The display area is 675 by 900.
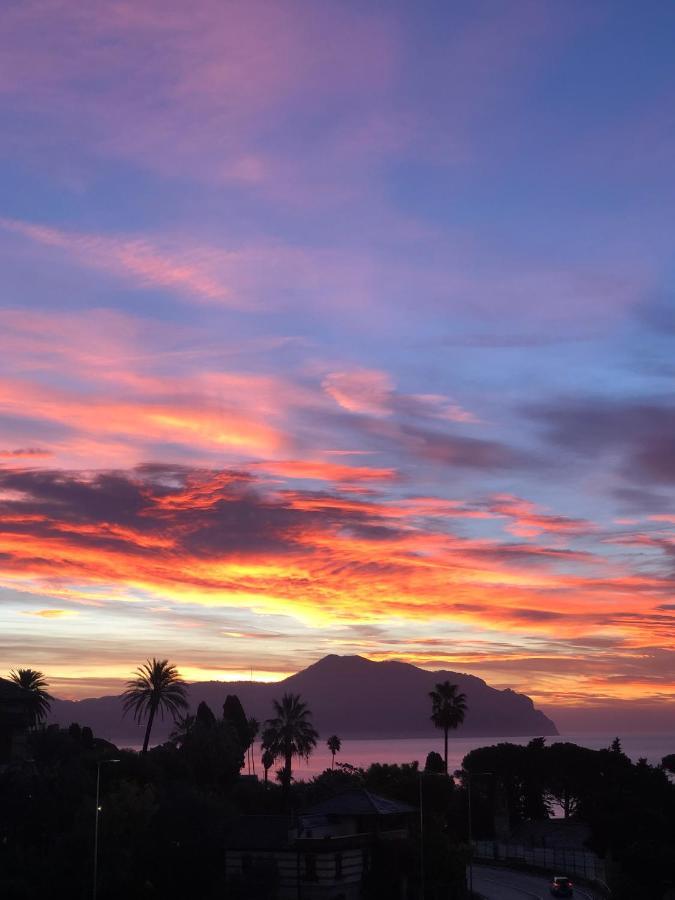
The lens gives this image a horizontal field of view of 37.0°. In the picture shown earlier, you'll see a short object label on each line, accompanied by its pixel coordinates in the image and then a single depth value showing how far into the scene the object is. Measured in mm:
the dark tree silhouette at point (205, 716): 134250
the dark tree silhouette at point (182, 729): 135912
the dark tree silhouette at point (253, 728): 150000
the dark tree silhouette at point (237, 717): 146125
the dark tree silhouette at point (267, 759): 129750
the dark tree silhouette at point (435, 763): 139625
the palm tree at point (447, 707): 147125
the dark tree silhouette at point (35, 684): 143875
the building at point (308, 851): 73438
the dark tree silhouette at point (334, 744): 182375
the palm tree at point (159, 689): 135625
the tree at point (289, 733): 126250
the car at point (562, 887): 81250
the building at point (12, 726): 106062
